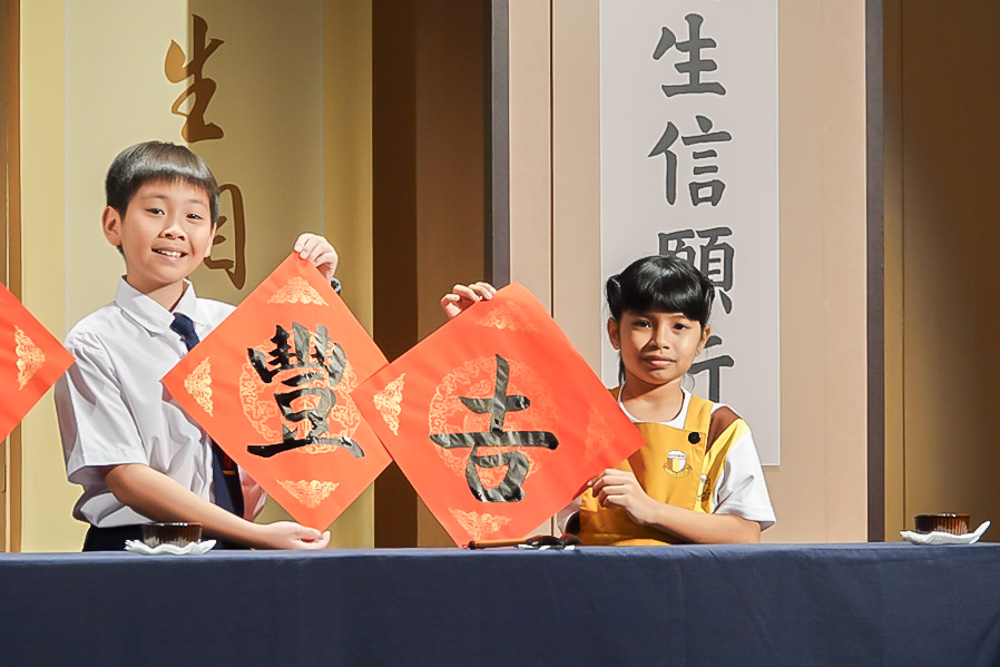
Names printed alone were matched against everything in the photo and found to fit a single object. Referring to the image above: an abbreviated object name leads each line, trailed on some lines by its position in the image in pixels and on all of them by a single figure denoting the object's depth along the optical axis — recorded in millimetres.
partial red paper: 3489
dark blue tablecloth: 3270
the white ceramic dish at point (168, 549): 3334
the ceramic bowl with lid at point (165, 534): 3343
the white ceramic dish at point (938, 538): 3532
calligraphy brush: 3420
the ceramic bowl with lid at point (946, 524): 3546
